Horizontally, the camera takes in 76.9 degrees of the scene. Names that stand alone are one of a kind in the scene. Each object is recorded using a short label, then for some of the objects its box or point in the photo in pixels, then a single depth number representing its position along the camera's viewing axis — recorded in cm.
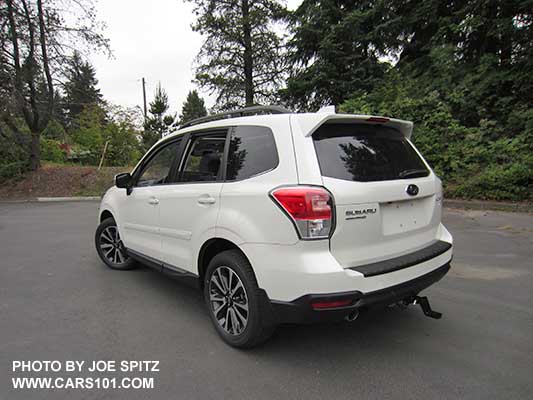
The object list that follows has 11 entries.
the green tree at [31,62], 1283
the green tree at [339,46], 1316
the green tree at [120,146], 1883
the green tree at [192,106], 4531
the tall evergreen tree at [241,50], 1752
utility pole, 3276
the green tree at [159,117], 2762
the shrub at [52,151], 1889
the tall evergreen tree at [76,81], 1451
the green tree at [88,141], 1880
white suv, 212
